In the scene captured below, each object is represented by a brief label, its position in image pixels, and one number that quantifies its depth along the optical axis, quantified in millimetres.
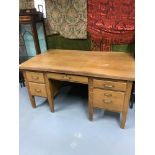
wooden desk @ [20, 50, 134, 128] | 1476
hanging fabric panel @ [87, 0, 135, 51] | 1768
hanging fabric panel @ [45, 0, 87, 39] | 1957
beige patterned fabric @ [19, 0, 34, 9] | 2180
